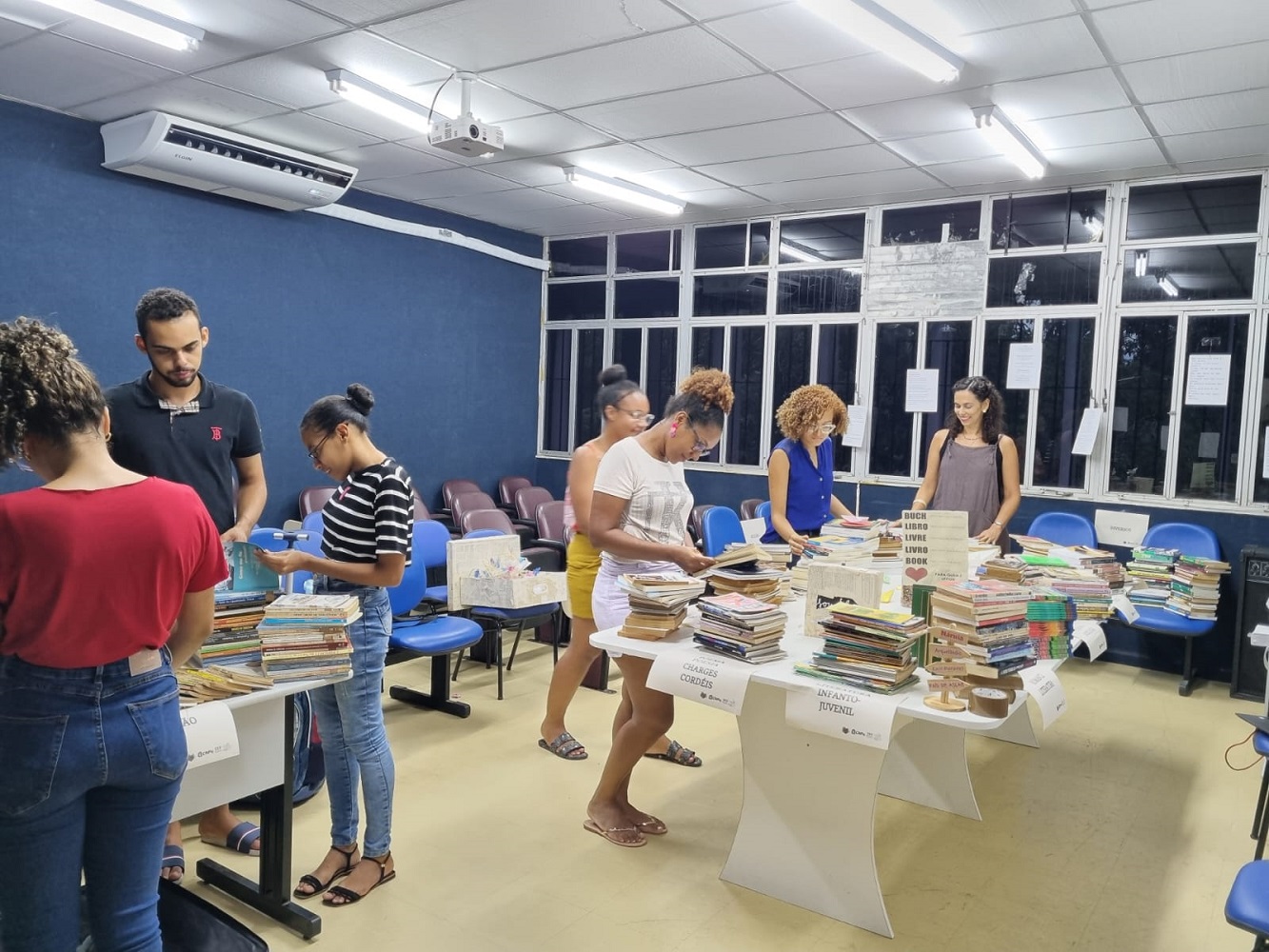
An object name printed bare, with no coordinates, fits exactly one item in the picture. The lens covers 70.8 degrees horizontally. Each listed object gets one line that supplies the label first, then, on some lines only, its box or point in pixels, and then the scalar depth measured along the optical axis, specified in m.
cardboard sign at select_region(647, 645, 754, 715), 2.43
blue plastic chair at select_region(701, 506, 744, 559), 4.86
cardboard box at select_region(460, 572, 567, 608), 4.55
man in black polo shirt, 2.65
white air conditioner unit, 5.14
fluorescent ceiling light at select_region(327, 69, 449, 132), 4.44
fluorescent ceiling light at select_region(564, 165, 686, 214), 6.14
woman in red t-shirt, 1.51
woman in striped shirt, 2.57
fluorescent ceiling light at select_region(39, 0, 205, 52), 3.74
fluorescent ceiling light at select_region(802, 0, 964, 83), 3.46
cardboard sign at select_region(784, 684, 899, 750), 2.22
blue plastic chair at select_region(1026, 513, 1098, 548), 5.89
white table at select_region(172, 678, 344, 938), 2.42
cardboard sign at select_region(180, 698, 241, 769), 2.12
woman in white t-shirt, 2.98
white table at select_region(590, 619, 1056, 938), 2.62
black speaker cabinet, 5.17
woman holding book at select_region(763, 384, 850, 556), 3.98
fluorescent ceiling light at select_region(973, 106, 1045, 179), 4.62
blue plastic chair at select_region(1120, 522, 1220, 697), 5.21
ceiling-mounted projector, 4.38
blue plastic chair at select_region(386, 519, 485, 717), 4.09
